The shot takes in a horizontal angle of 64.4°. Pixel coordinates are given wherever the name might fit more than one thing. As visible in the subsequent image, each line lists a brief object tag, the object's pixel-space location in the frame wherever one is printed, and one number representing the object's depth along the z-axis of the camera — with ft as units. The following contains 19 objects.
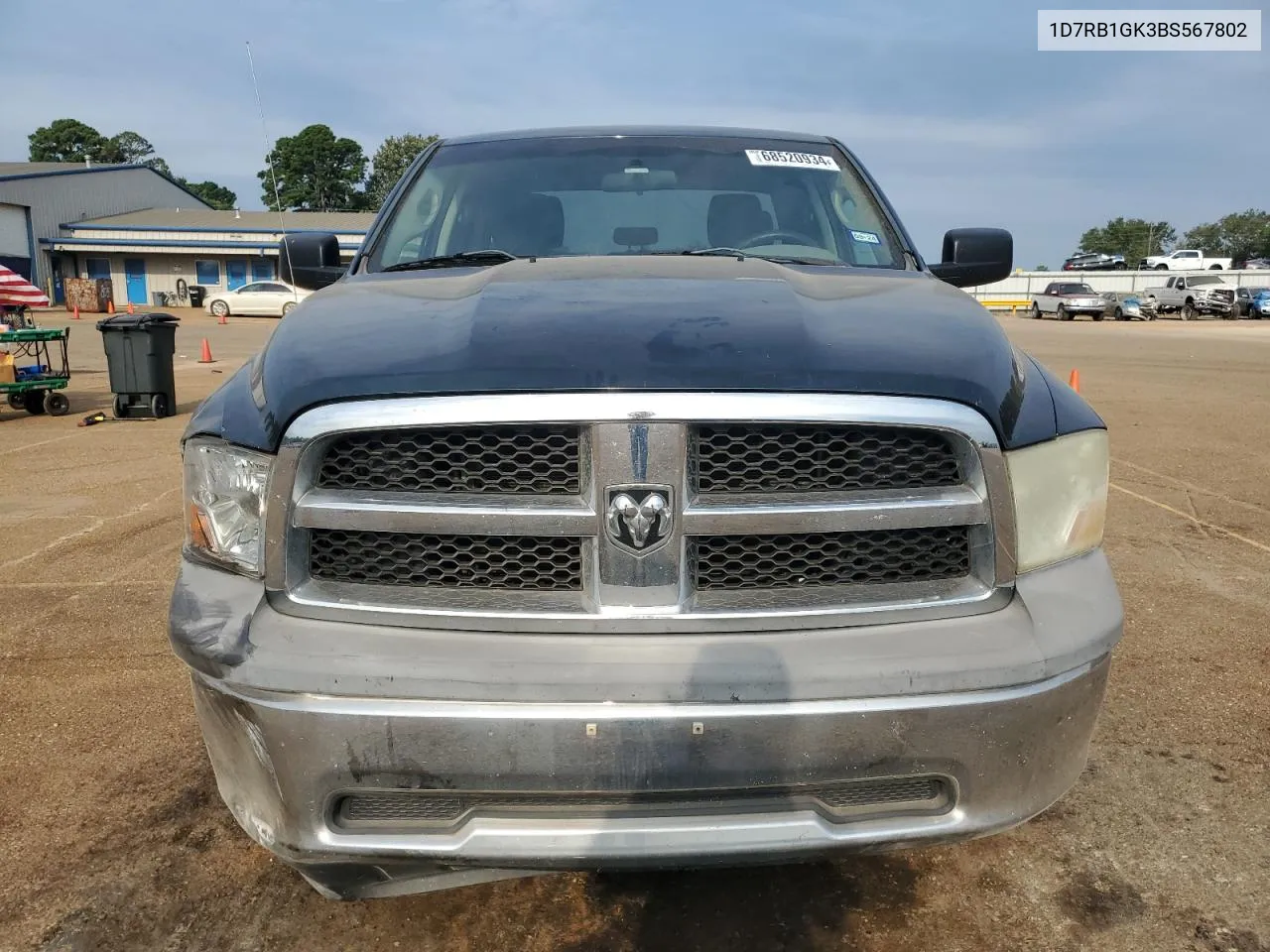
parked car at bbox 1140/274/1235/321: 134.10
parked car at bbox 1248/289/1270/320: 132.98
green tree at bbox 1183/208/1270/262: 338.13
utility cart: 32.83
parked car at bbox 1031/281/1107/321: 136.05
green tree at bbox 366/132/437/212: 254.27
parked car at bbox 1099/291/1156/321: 137.04
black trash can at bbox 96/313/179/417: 32.91
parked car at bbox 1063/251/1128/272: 232.12
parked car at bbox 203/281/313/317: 120.88
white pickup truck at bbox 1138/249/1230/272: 211.61
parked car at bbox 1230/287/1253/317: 134.21
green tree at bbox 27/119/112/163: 329.11
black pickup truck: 5.68
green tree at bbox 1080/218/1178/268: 360.28
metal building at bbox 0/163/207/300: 155.43
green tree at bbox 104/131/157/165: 349.00
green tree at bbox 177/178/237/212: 335.26
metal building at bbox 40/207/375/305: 161.58
